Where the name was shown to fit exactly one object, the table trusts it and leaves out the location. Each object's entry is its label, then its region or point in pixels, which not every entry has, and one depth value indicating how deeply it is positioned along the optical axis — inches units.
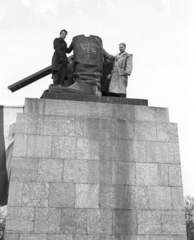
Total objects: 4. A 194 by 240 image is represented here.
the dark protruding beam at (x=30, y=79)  495.8
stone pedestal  354.3
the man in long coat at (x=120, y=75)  466.9
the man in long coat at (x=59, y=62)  463.2
